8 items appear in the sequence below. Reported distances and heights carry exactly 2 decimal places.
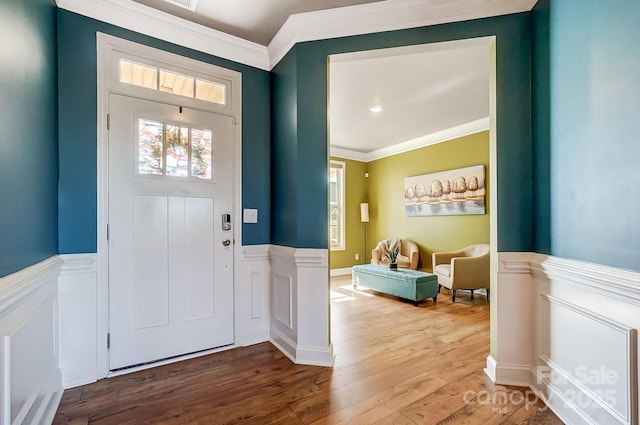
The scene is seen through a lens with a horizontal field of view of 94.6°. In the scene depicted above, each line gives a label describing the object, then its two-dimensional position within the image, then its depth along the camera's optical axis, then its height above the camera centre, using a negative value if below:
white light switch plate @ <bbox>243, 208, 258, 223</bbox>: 2.71 -0.02
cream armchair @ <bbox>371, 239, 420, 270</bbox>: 5.36 -0.80
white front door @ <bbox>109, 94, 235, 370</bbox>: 2.20 -0.15
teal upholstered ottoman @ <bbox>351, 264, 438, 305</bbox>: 3.95 -1.00
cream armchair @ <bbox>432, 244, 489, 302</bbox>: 4.13 -0.86
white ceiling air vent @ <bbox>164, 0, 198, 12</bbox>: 2.17 +1.56
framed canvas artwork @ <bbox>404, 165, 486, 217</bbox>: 4.68 +0.34
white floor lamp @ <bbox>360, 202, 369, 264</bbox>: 6.64 +0.00
